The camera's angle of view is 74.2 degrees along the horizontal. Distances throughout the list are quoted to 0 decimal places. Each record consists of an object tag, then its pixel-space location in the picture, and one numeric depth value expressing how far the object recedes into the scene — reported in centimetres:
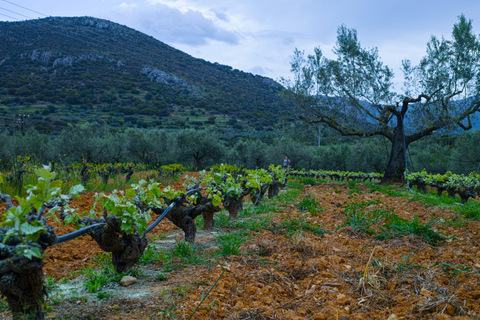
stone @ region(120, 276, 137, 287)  275
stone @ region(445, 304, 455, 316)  207
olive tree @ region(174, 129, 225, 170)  3089
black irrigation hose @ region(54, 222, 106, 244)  209
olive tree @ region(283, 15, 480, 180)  1405
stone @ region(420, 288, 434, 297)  228
